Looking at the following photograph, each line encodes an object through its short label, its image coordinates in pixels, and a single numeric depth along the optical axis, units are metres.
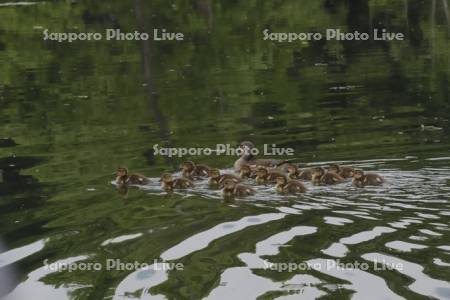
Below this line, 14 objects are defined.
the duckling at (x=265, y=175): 12.67
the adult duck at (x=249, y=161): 13.97
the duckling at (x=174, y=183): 12.72
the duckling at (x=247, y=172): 13.23
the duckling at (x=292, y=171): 12.80
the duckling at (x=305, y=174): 12.62
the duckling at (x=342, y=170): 12.31
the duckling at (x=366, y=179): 11.81
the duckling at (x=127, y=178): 13.13
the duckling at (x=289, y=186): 11.90
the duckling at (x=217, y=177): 12.66
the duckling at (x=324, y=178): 12.13
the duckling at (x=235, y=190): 12.00
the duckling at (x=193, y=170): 13.50
